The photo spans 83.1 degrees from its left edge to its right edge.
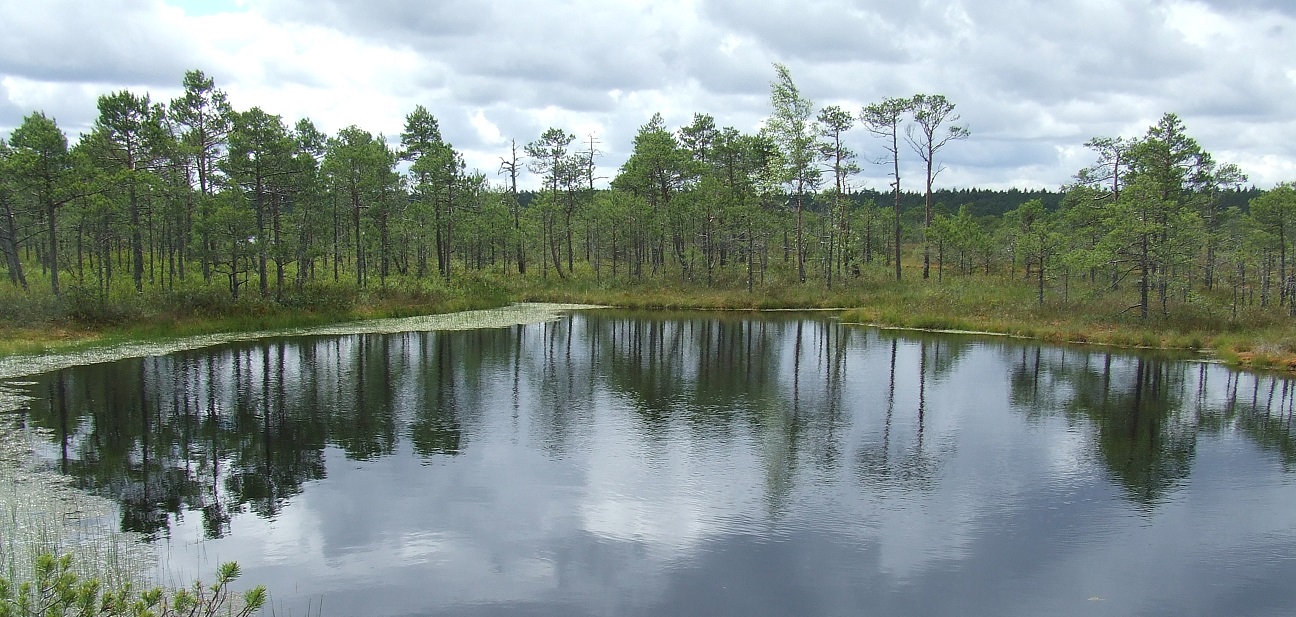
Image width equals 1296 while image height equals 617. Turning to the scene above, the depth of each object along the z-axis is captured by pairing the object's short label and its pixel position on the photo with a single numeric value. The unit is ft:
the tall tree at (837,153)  159.43
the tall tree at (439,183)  157.58
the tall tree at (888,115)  161.48
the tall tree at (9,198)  96.69
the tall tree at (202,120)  124.57
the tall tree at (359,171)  139.03
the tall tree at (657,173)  184.96
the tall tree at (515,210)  190.39
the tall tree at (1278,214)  132.77
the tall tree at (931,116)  159.84
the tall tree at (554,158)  198.29
